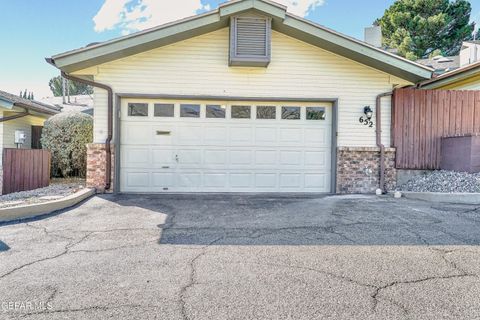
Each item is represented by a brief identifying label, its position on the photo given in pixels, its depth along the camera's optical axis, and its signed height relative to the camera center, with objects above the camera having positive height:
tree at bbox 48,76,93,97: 34.09 +7.34
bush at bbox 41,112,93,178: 9.66 +0.32
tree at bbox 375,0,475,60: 21.83 +9.45
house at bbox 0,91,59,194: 9.98 +1.12
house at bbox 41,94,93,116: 18.47 +3.67
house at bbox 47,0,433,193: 7.47 +1.14
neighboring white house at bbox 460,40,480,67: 14.54 +5.07
